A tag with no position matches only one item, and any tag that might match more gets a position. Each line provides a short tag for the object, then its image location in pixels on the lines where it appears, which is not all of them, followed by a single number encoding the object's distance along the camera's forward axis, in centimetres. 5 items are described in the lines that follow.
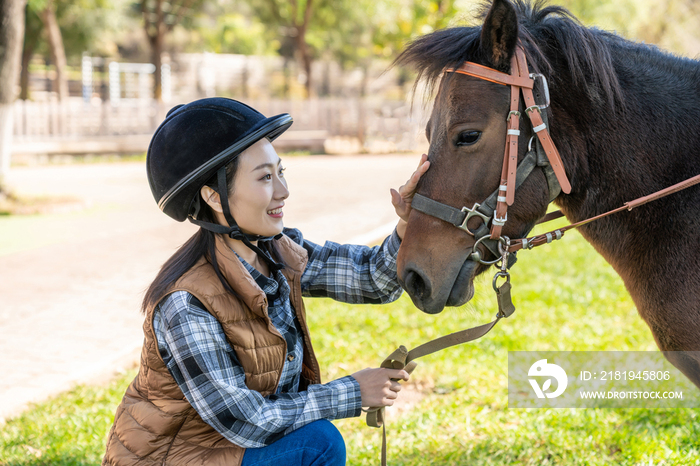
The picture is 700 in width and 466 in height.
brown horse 214
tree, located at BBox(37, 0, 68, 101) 2009
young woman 207
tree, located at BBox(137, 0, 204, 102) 2164
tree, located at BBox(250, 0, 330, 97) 2378
